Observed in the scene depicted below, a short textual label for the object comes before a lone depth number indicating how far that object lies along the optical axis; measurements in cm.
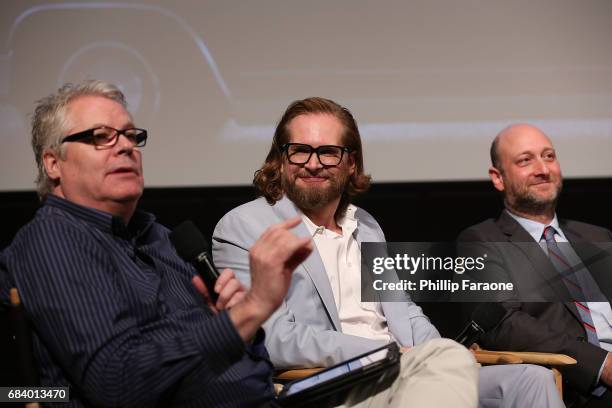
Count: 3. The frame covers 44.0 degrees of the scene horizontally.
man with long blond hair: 256
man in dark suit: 295
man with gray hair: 157
